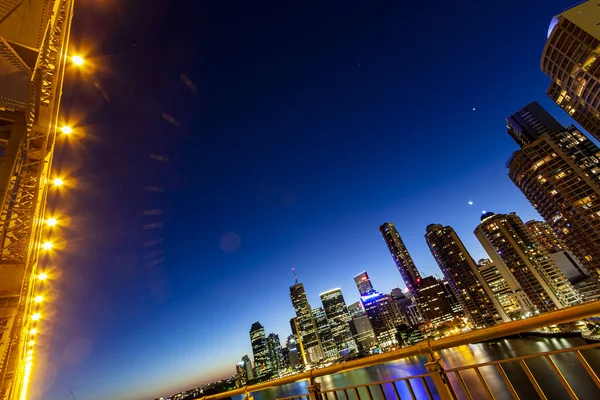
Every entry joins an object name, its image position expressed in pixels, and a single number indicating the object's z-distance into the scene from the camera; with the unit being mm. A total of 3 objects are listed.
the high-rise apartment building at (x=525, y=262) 87000
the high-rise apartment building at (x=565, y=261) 82950
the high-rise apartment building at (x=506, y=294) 100938
